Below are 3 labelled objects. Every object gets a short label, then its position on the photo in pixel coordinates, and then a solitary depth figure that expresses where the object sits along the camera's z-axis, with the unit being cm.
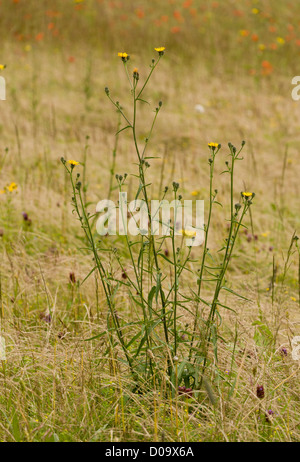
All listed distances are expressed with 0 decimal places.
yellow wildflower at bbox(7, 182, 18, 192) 760
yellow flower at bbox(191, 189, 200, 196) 885
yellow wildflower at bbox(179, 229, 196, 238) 379
